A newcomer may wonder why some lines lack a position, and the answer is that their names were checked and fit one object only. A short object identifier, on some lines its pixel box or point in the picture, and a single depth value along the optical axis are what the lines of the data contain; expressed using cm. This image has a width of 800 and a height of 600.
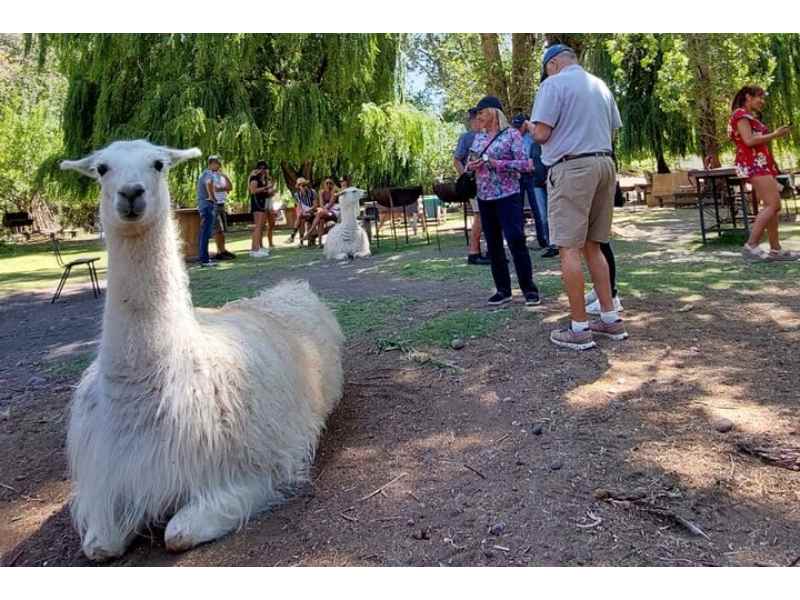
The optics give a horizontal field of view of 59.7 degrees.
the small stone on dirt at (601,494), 283
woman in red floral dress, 776
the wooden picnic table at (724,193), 955
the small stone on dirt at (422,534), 267
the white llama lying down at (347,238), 1284
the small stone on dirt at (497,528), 265
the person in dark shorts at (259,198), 1377
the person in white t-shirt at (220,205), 1276
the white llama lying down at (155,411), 280
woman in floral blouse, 596
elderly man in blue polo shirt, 461
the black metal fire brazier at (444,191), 1275
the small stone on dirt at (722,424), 338
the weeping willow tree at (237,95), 1709
